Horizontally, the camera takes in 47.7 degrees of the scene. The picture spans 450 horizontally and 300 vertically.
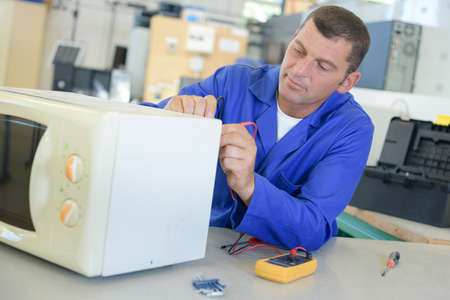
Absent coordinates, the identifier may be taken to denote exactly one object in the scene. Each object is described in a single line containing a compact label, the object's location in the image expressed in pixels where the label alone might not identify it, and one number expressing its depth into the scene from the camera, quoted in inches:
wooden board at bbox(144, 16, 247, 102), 199.3
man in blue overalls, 37.9
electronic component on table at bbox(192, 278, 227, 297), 27.2
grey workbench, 25.6
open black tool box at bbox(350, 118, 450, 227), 62.1
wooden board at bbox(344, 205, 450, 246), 55.5
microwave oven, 24.8
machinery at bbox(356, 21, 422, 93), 95.0
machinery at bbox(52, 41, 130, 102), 172.7
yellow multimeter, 30.6
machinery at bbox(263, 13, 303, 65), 162.1
